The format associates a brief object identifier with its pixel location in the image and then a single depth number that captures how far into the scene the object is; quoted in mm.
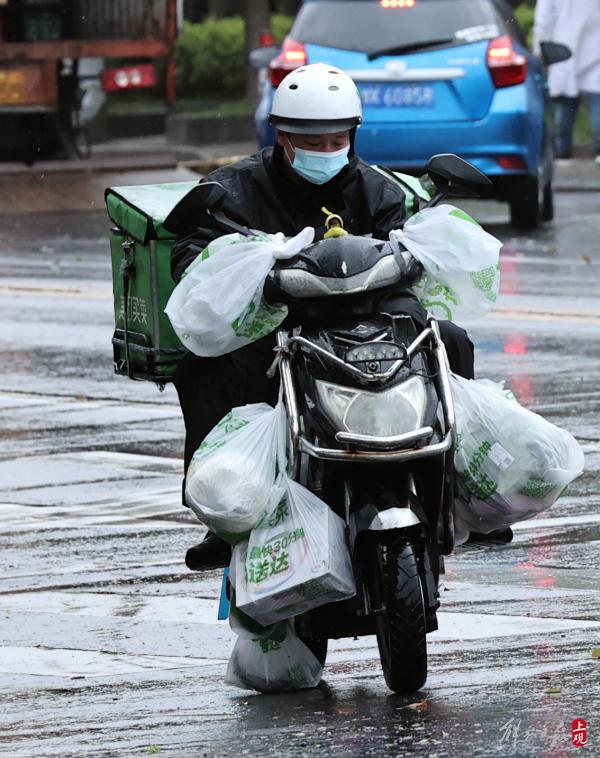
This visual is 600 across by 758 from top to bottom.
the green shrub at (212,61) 69500
